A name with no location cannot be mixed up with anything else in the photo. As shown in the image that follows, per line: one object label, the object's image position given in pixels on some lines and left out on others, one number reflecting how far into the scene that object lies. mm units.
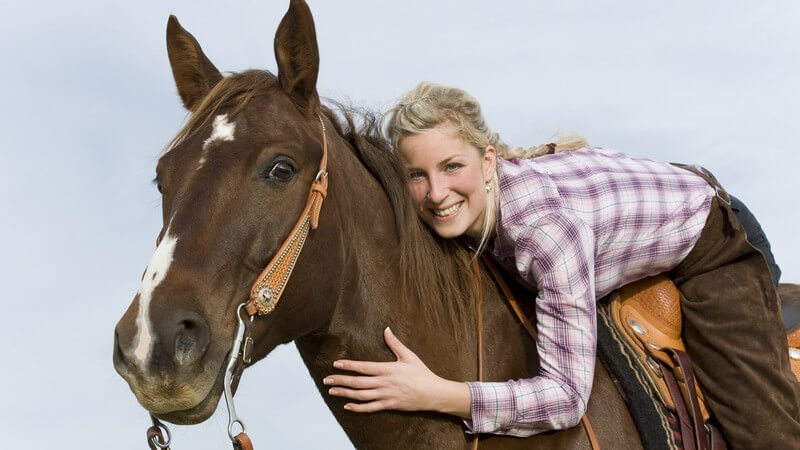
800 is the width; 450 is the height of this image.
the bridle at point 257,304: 2855
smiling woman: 3287
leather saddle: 3584
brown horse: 2695
